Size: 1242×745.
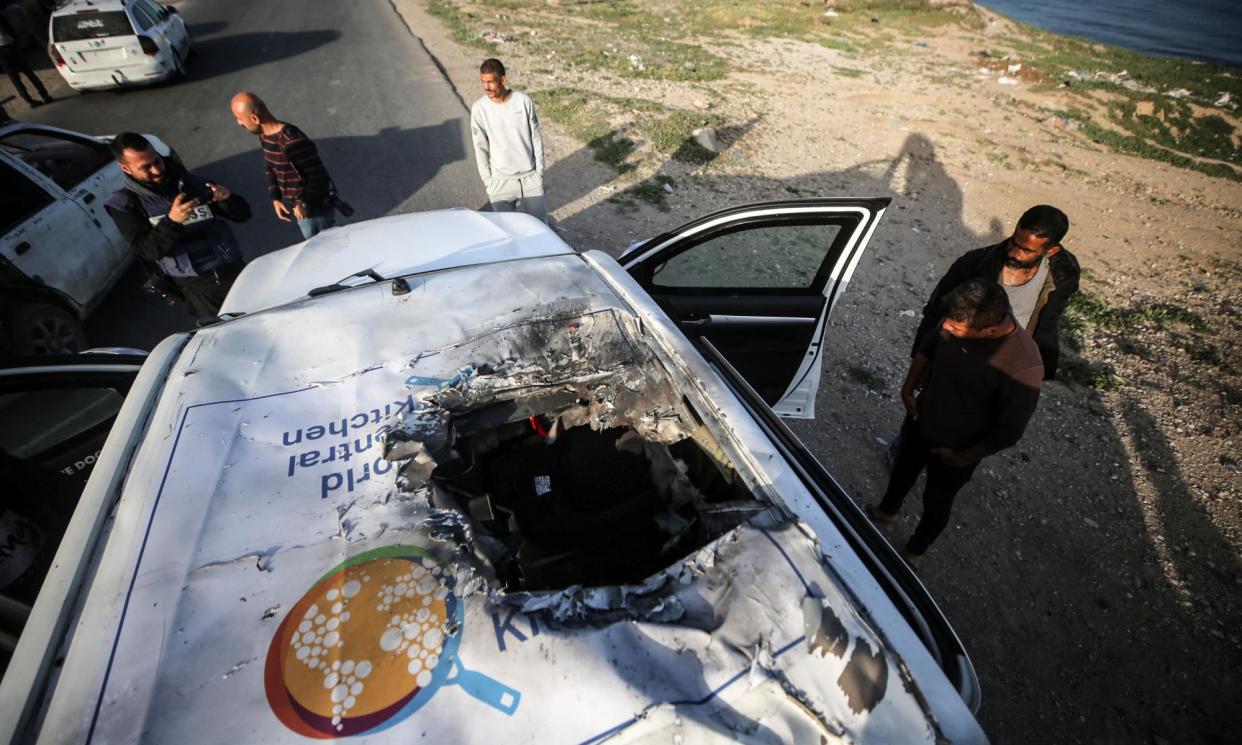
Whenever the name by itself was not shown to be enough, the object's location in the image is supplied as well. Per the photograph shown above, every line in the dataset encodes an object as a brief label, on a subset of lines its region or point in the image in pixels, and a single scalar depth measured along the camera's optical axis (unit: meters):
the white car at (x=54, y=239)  3.48
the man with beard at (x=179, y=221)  3.04
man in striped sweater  3.66
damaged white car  1.03
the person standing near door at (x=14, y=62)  7.17
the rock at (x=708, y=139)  7.69
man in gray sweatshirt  4.16
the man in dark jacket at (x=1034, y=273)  2.55
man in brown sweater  2.16
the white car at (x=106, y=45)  7.38
